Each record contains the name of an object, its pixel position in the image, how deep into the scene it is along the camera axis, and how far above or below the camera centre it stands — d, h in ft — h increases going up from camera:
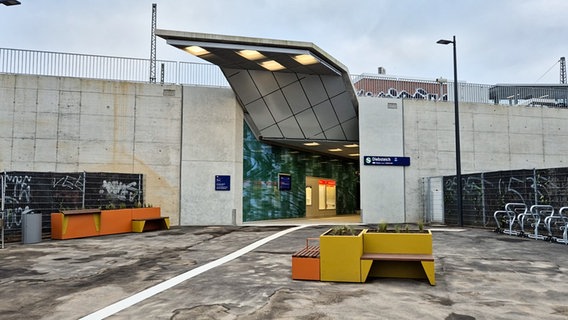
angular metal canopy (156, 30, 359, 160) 50.39 +14.99
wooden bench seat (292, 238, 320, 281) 23.18 -4.67
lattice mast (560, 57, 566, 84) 121.39 +34.94
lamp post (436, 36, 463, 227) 54.60 +4.67
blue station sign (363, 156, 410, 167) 64.90 +4.13
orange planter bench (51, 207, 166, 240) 44.83 -4.27
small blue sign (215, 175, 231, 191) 62.08 +0.50
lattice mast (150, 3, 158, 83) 63.98 +25.53
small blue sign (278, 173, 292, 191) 72.49 +0.79
